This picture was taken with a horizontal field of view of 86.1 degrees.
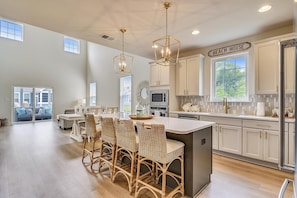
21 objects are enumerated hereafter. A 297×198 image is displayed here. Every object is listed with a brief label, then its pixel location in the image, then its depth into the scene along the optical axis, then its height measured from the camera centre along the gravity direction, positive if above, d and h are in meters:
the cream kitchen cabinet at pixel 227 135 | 3.23 -0.72
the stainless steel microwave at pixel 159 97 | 4.49 +0.09
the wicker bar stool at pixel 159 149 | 1.81 -0.59
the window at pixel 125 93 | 7.04 +0.31
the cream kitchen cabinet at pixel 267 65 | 3.01 +0.70
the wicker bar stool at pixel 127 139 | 2.15 -0.55
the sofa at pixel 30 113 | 8.14 -0.75
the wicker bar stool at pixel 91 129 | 2.86 -0.55
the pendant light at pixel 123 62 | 3.36 +1.43
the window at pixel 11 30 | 7.62 +3.41
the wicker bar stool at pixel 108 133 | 2.51 -0.55
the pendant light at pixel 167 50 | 2.42 +1.45
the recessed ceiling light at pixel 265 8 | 2.42 +1.45
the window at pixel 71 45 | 9.65 +3.39
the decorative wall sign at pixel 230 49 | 3.65 +1.27
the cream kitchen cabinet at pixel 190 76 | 4.23 +0.68
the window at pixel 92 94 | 9.60 +0.35
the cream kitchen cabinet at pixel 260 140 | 2.83 -0.73
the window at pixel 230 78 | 3.77 +0.57
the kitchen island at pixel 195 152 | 2.08 -0.72
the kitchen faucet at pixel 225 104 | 3.90 -0.10
